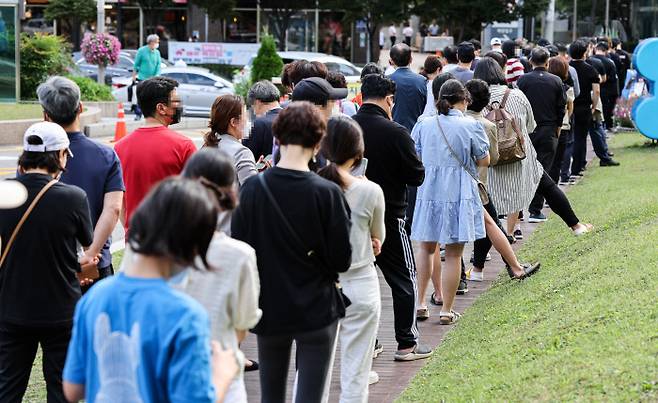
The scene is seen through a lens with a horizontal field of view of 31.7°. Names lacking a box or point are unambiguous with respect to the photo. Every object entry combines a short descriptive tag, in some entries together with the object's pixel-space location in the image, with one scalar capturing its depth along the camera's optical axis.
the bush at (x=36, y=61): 27.55
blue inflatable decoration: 17.27
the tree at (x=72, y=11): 54.72
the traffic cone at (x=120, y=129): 22.14
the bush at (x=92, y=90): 28.09
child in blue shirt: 3.36
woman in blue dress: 8.76
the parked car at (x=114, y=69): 36.94
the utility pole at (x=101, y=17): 33.31
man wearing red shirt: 6.79
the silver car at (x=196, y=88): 30.44
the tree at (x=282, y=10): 53.50
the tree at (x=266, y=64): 30.89
